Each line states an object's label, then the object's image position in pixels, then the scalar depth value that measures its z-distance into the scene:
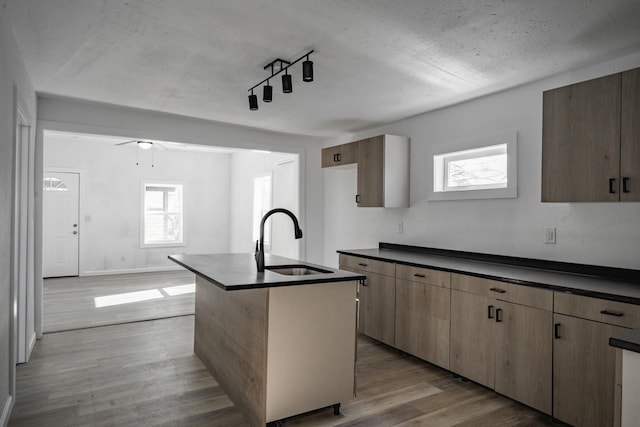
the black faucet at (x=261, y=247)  2.62
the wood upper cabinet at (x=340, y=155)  4.50
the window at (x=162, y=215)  8.12
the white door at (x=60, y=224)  7.17
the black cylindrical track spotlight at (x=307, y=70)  2.47
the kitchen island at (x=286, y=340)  2.29
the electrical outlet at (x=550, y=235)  2.96
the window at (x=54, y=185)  7.18
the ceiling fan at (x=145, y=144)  5.68
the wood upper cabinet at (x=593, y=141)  2.27
